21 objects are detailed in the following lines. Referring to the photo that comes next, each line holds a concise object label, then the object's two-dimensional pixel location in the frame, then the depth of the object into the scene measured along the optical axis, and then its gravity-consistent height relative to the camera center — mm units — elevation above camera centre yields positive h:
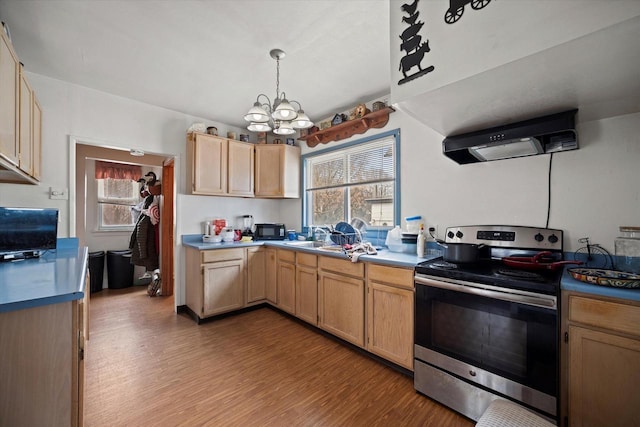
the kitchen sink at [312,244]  2738 -364
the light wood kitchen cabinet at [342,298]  2230 -780
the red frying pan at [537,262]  1562 -301
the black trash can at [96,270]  4012 -898
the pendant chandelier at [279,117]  1917 +761
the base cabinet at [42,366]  915 -573
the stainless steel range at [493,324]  1311 -632
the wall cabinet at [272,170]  3635 +622
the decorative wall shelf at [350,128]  2732 +1030
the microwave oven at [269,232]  3641 -260
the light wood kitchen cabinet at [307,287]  2650 -783
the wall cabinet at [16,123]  1395 +593
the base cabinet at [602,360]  1130 -668
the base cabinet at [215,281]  2902 -790
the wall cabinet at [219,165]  3180 +625
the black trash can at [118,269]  4238 -919
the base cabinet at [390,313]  1896 -768
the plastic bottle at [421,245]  2197 -263
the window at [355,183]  2795 +380
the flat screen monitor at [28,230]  1935 -137
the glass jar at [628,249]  1471 -201
